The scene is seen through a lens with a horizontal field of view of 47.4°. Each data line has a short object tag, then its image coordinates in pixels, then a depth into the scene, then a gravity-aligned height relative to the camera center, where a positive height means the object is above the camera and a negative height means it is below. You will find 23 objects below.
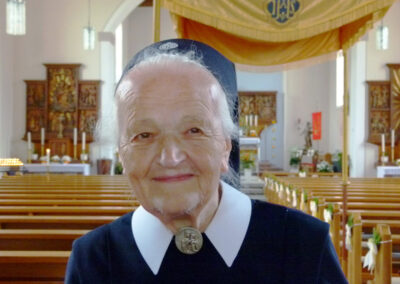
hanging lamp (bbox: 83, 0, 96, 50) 12.49 +2.93
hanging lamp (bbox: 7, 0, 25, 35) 9.52 +2.68
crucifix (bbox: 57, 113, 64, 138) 13.31 +0.52
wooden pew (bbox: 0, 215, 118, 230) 3.37 -0.58
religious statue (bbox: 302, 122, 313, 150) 17.38 +0.31
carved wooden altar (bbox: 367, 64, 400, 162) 13.77 +1.06
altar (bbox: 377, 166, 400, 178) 12.83 -0.72
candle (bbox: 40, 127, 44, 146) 12.11 +0.21
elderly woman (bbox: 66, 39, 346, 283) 1.06 -0.17
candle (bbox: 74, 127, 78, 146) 12.41 +0.22
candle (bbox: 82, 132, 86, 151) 12.59 +0.08
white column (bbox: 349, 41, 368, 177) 14.12 +0.97
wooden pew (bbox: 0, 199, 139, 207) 4.45 -0.58
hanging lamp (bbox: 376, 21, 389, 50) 12.55 +2.97
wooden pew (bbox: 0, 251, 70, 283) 2.40 -0.68
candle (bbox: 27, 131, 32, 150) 11.89 +0.07
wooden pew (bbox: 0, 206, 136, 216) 3.92 -0.58
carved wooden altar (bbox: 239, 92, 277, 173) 17.66 +1.47
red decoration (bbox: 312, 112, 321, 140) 16.09 +0.70
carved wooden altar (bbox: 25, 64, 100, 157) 13.41 +1.17
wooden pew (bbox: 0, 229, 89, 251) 3.07 -0.68
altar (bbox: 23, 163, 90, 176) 12.12 -0.66
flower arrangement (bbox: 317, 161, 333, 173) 14.27 -0.72
